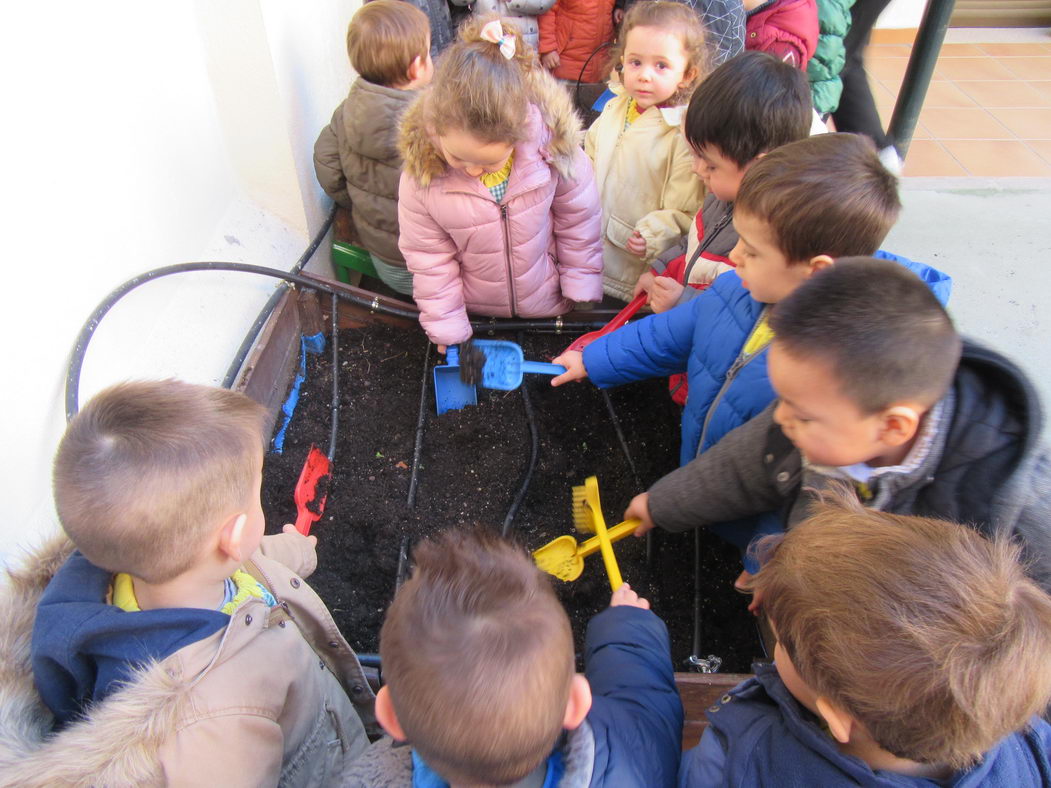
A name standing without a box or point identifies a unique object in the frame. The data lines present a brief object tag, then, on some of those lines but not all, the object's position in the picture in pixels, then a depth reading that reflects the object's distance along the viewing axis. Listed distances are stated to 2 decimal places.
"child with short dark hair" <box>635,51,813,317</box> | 1.68
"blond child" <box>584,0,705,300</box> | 2.06
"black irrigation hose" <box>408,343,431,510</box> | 2.02
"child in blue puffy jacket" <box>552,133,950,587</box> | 1.36
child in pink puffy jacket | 1.72
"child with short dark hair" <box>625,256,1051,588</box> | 1.05
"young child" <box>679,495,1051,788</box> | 0.76
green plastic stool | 2.73
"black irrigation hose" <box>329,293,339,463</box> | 2.11
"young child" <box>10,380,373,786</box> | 0.86
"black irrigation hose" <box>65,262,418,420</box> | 1.63
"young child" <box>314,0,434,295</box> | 2.17
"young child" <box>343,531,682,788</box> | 0.76
